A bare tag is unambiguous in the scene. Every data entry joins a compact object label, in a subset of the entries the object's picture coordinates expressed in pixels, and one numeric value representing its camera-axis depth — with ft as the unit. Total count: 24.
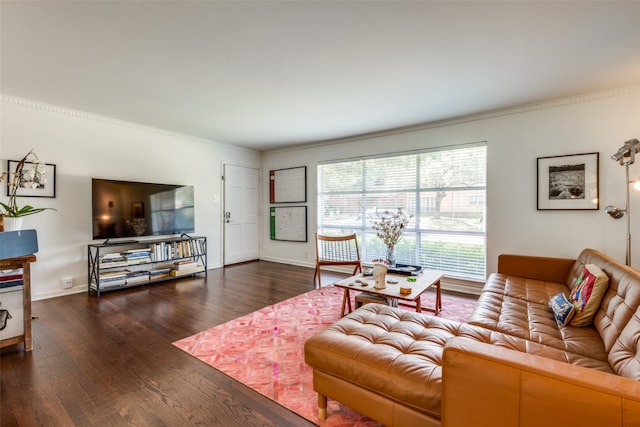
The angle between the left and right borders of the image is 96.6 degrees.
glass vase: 10.52
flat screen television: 12.28
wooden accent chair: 13.35
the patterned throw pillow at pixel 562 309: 5.99
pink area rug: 5.42
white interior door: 17.90
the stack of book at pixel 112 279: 12.09
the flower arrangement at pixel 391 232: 10.27
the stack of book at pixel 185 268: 14.37
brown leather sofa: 2.92
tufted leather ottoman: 3.95
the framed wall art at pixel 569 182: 10.24
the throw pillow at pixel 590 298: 5.84
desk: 7.06
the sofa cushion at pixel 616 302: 4.74
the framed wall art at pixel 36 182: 10.55
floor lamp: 7.67
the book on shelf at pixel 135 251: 12.80
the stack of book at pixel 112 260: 12.09
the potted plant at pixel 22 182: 7.59
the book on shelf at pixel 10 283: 6.91
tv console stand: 12.19
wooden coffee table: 7.91
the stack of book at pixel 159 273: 13.70
